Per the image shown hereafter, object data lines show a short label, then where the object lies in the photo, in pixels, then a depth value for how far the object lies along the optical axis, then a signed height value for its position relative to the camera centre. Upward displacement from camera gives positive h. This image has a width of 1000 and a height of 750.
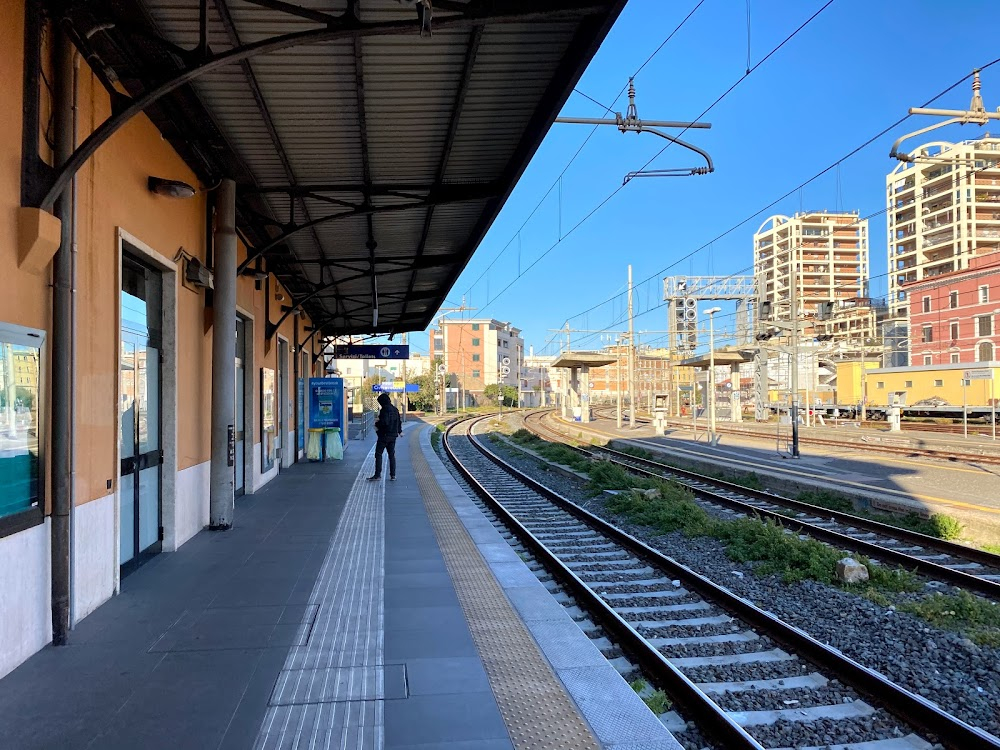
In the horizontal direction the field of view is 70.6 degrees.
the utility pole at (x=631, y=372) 36.66 +0.81
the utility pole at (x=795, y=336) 21.08 +1.48
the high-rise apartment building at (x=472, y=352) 103.06 +5.41
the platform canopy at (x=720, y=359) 35.19 +1.34
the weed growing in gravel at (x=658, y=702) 4.15 -1.88
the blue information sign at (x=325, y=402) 18.00 -0.34
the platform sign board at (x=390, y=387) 44.99 +0.10
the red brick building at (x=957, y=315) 48.62 +5.04
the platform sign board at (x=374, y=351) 22.38 +1.20
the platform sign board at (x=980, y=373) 30.26 +0.43
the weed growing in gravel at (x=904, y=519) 10.25 -2.15
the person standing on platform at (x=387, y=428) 14.12 -0.82
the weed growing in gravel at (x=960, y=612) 5.79 -1.97
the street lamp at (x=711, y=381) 26.98 +0.17
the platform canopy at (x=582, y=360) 39.41 +1.54
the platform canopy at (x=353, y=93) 4.97 +2.84
